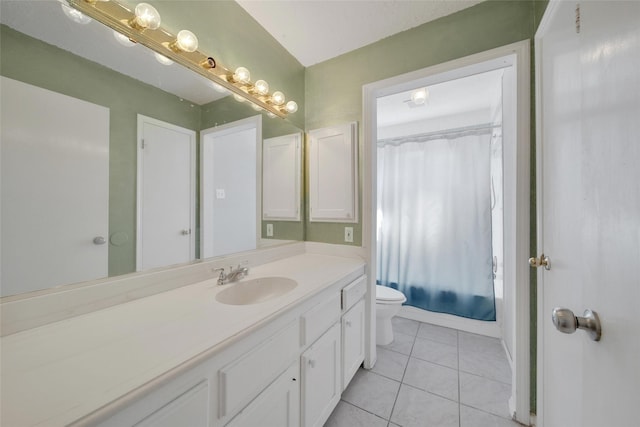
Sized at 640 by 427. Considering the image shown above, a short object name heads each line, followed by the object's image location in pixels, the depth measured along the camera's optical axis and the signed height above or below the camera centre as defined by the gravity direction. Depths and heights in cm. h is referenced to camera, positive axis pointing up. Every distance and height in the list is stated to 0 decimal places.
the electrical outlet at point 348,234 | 170 -15
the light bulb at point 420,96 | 195 +104
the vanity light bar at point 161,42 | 81 +74
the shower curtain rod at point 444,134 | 222 +85
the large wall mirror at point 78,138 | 65 +26
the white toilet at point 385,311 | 190 -82
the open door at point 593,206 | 46 +2
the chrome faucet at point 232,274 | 111 -31
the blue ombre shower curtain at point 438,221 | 221 -7
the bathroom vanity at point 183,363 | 44 -35
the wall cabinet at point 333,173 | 168 +32
